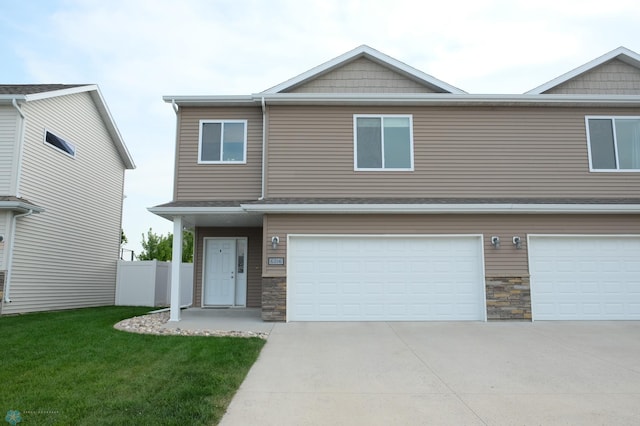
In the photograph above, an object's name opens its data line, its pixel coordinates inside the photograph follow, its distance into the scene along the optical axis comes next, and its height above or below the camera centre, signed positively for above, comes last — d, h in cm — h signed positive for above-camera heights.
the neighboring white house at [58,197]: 1169 +211
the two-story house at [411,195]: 1009 +175
